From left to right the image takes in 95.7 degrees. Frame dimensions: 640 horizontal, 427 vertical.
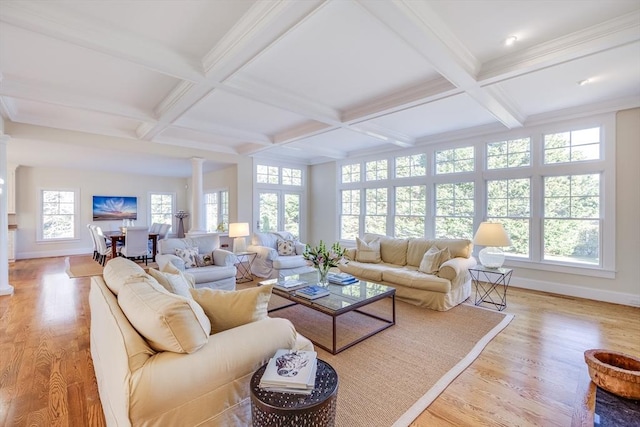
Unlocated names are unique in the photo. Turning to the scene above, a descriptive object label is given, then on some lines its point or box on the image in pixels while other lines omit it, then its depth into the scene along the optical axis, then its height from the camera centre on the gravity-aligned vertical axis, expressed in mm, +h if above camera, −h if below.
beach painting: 8820 +227
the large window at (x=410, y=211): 6074 +81
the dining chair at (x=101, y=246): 6645 -730
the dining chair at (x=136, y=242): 6359 -612
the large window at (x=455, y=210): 5430 +90
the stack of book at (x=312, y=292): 3080 -849
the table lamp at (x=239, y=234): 5277 -345
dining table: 6551 -583
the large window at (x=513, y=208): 4840 +116
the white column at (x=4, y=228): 4293 -190
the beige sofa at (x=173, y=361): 1203 -684
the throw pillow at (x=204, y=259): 4469 -698
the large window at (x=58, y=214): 8023 +23
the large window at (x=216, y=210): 7418 +142
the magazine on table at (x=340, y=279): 3653 -826
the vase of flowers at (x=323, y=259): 3473 -529
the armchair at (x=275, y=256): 5125 -771
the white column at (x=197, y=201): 6215 +307
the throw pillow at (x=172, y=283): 1909 -461
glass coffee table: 2763 -884
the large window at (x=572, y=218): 4270 -56
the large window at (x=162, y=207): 9859 +280
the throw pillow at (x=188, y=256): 4316 -616
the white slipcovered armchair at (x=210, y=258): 4066 -675
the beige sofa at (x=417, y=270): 3789 -827
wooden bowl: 1195 -687
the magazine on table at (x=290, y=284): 3336 -833
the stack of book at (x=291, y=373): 1309 -746
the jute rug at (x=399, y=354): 1968 -1278
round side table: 1212 -819
